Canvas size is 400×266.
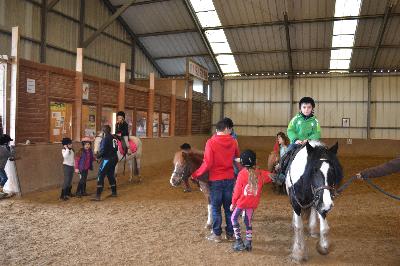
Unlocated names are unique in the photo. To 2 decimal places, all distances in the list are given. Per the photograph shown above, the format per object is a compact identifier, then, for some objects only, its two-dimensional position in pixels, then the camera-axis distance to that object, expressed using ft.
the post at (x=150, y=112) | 47.52
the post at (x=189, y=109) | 61.36
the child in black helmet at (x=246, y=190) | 14.23
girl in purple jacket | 25.77
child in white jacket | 25.00
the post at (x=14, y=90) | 25.76
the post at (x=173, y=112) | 54.84
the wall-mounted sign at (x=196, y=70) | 58.23
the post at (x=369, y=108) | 64.39
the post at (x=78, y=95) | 33.14
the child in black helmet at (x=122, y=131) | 30.53
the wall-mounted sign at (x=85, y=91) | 34.53
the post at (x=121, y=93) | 40.81
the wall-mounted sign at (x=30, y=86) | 27.43
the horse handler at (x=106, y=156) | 24.81
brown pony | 16.80
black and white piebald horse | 11.97
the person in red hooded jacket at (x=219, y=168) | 15.47
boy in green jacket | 16.14
